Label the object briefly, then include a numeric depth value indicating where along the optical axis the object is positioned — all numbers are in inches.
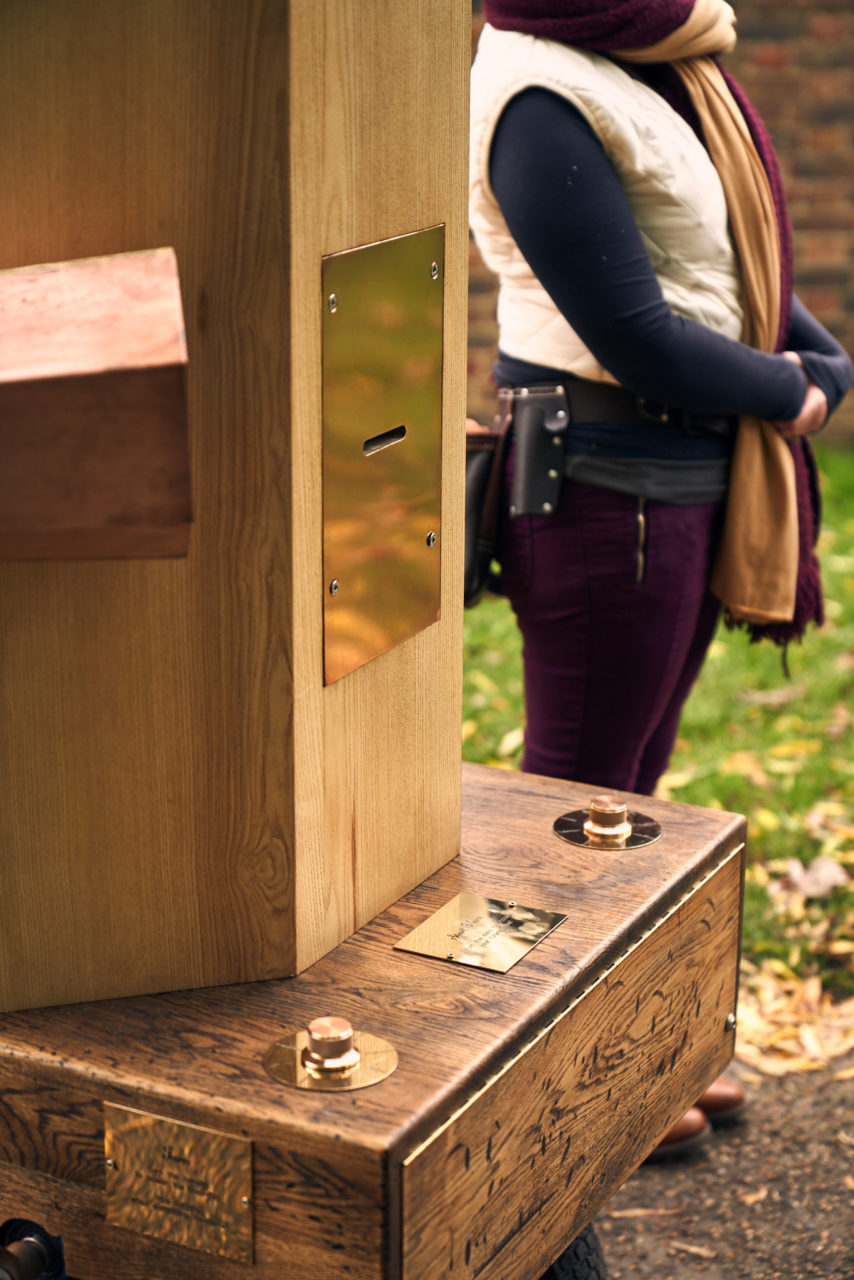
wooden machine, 98.6
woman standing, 129.5
